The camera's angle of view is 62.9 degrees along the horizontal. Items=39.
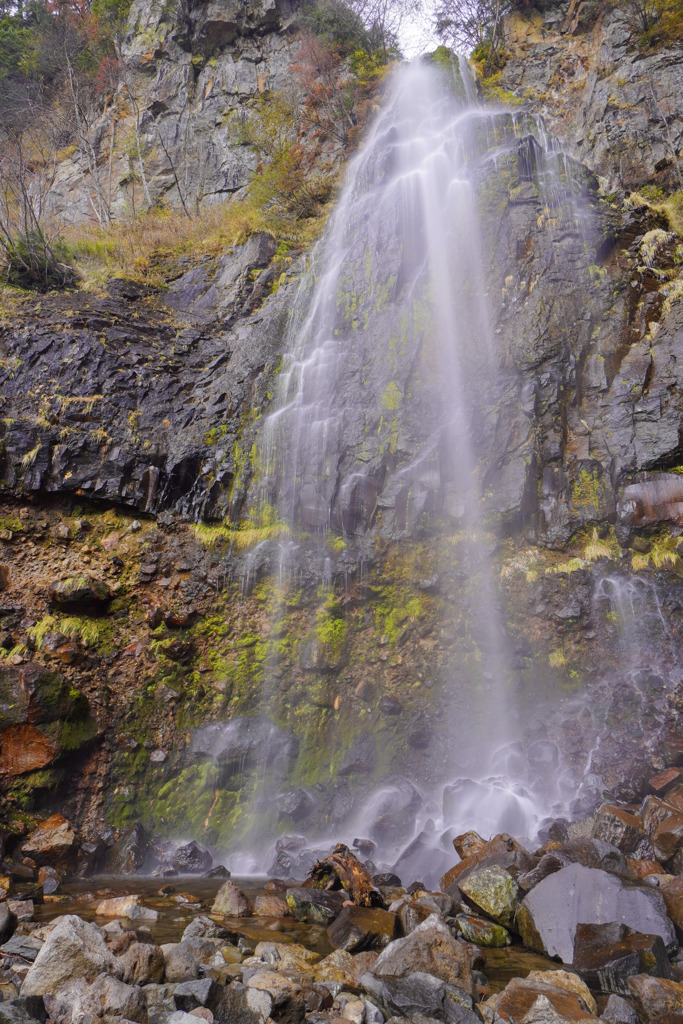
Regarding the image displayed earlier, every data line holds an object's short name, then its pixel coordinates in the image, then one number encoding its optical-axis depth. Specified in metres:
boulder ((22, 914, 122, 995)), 3.23
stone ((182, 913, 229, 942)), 4.53
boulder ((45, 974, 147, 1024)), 2.96
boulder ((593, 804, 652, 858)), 5.43
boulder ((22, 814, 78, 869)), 6.48
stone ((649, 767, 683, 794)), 6.27
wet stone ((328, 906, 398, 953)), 4.52
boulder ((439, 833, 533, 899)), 5.25
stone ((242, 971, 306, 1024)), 3.29
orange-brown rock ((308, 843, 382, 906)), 5.44
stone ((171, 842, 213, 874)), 7.05
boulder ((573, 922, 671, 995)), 3.76
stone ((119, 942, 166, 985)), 3.47
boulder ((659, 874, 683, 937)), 4.32
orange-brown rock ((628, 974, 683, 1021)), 3.38
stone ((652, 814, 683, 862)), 5.14
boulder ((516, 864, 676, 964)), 4.25
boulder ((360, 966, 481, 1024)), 3.33
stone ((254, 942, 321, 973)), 4.11
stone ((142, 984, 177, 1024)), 3.00
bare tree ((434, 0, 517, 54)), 18.88
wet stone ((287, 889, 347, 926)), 5.25
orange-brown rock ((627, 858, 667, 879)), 5.04
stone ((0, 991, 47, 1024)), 2.69
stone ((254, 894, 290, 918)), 5.40
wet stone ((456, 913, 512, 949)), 4.58
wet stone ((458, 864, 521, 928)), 4.74
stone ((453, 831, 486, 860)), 6.10
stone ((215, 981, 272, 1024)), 3.15
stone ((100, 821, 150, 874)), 6.96
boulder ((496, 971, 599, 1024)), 3.23
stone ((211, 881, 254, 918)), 5.39
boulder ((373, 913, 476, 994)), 3.79
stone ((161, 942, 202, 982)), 3.65
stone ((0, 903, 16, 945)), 4.16
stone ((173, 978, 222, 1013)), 3.18
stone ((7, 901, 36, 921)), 4.87
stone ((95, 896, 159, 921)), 5.18
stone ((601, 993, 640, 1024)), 3.33
